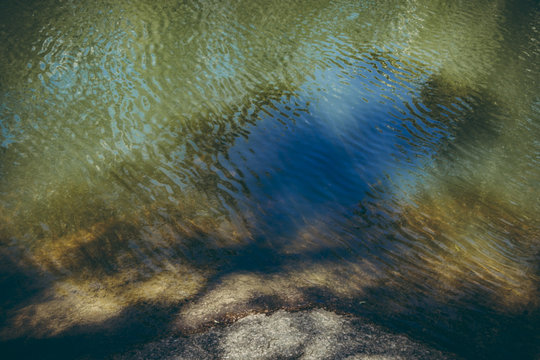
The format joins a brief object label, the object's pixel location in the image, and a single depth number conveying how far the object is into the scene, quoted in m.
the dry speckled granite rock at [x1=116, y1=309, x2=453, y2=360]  4.28
